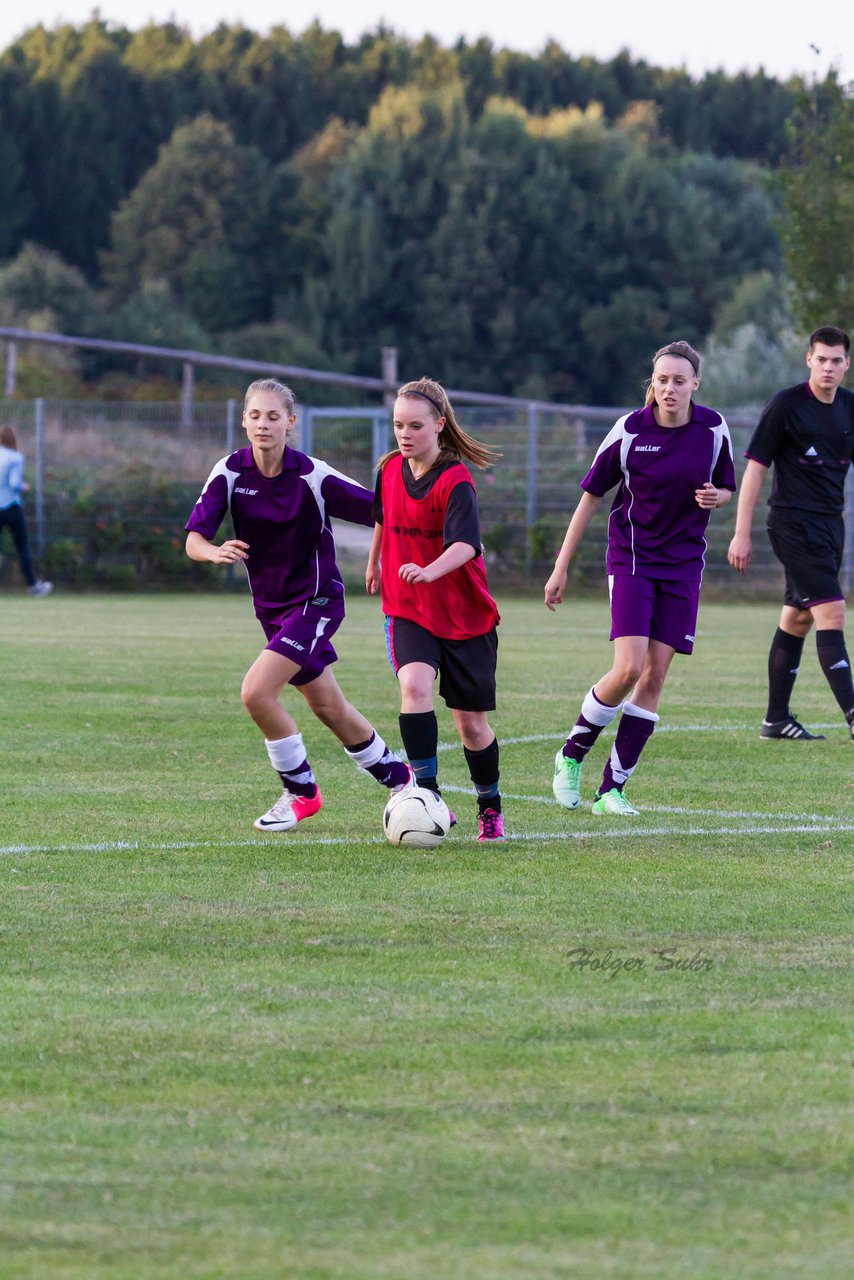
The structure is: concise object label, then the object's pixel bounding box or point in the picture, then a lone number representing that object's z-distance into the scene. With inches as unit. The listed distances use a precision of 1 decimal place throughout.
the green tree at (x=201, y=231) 5851.4
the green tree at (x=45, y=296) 5364.2
